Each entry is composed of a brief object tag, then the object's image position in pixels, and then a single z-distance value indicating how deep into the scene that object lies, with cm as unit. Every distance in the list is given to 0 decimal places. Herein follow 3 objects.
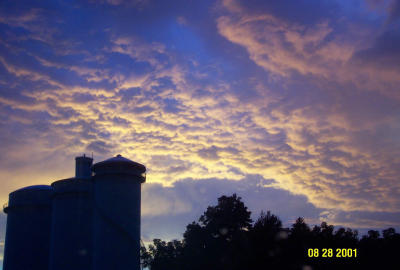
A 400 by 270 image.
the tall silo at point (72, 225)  4034
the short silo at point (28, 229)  4716
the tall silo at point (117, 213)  3669
